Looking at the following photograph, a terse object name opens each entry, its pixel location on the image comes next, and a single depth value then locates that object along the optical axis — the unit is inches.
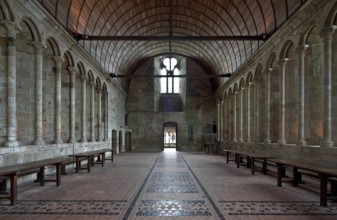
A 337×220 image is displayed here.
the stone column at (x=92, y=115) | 755.6
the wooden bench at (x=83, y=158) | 486.9
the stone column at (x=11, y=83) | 358.3
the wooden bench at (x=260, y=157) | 461.2
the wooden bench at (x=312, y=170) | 266.6
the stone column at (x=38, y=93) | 435.8
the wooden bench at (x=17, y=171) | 267.3
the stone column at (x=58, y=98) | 519.8
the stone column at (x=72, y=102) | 596.1
